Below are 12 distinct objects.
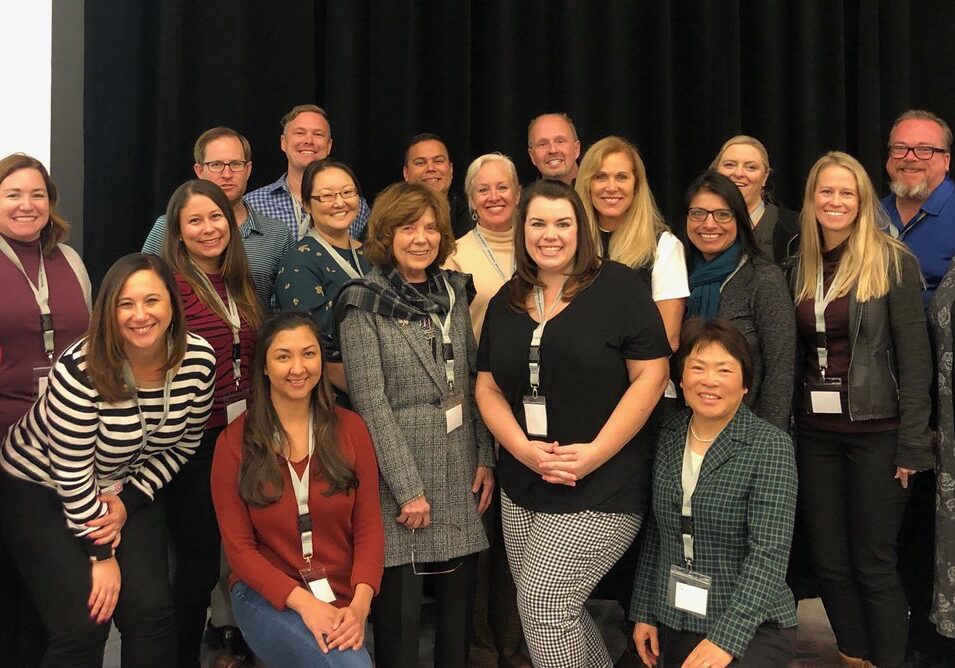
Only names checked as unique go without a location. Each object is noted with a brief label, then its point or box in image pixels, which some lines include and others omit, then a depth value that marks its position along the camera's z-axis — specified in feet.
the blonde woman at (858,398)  8.11
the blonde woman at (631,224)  7.99
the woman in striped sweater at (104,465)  6.78
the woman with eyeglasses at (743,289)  8.11
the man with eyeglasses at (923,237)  9.56
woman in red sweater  6.89
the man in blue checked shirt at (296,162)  10.78
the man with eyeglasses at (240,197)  9.52
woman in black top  7.10
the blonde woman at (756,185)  10.03
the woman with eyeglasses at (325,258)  8.33
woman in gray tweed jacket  7.37
